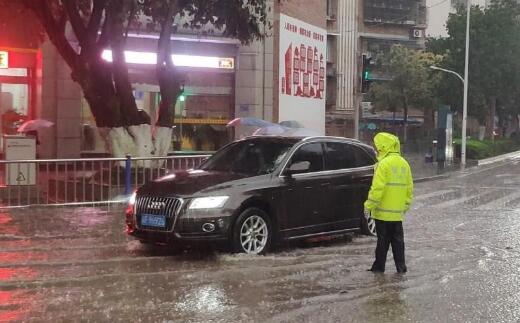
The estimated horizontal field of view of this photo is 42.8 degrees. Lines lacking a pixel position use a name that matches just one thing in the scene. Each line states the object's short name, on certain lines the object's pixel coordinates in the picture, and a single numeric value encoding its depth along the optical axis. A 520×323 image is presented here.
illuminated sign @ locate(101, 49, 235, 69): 23.09
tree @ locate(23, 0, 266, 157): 14.73
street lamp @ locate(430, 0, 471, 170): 31.45
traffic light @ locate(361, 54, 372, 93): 20.80
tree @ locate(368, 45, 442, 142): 44.31
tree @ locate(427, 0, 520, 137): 40.72
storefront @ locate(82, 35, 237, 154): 23.42
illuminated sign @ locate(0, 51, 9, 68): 21.92
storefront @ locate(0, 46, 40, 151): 22.20
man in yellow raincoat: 7.68
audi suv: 8.27
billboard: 26.30
